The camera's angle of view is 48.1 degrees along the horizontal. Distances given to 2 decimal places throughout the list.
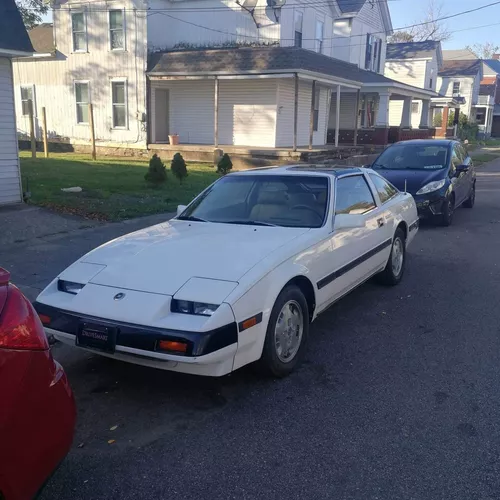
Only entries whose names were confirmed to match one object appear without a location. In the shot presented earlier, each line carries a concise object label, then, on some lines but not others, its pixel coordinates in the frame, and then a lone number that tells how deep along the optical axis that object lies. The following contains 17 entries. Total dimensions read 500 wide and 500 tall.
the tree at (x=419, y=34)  65.75
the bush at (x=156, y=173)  13.70
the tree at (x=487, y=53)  99.81
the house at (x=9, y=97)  10.31
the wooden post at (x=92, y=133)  20.28
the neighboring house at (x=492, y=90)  61.53
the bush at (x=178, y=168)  14.15
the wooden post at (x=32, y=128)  15.59
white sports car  3.64
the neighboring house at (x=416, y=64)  42.09
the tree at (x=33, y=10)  31.03
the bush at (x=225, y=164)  16.08
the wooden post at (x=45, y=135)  20.35
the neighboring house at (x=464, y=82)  56.68
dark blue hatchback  10.57
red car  2.19
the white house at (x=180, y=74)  22.09
